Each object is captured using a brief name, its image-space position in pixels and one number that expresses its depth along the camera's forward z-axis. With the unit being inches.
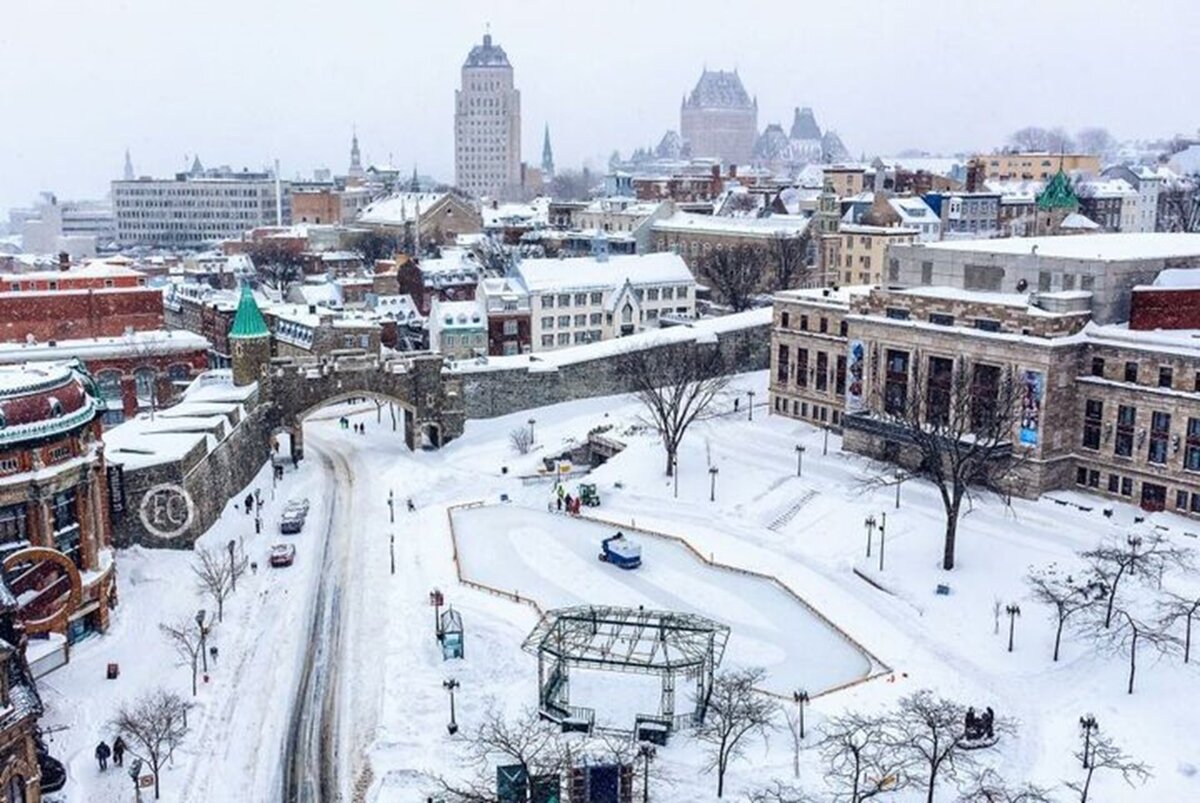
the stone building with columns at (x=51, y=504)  1696.6
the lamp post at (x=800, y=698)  1489.9
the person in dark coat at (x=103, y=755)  1405.0
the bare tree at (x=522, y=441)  2901.1
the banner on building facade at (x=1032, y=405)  2228.1
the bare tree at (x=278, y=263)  5324.8
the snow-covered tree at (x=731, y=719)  1378.0
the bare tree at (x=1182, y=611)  1654.8
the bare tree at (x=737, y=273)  4192.9
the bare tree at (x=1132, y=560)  1776.6
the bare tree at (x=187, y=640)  1660.8
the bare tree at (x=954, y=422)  2058.3
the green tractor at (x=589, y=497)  2468.0
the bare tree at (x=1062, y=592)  1712.6
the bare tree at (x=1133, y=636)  1633.9
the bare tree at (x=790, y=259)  4461.1
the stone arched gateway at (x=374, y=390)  2874.0
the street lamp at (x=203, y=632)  1676.9
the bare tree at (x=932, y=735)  1314.0
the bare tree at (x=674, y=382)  2561.5
